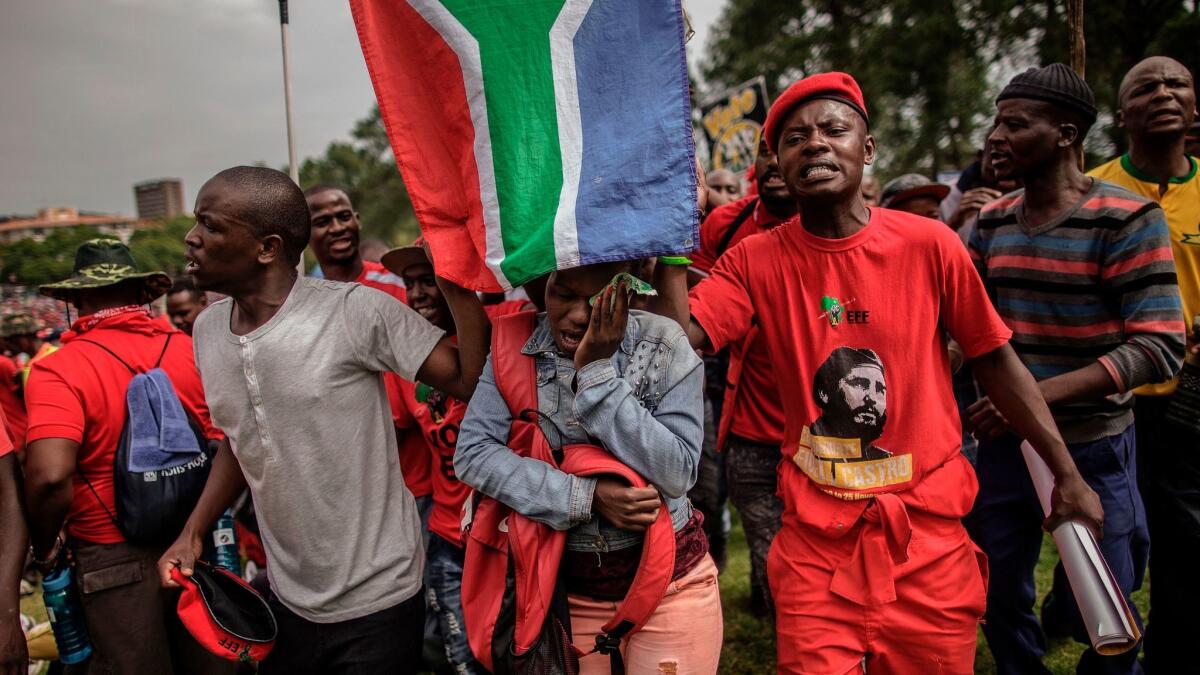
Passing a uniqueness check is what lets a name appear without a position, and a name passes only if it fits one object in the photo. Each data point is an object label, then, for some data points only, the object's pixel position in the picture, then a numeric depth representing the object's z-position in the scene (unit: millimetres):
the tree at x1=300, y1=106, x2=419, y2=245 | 56594
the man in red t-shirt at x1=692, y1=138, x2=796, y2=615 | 3867
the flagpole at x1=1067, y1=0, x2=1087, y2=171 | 4055
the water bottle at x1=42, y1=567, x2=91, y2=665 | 3107
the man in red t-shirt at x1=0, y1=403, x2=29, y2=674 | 2500
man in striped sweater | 2826
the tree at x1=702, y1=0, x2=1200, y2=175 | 13969
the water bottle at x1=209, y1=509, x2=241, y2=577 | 3299
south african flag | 2285
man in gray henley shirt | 2498
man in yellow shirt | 3371
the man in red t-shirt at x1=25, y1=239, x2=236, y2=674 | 2916
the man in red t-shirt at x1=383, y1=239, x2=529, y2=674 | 3508
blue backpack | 3088
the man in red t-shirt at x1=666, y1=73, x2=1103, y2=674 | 2453
